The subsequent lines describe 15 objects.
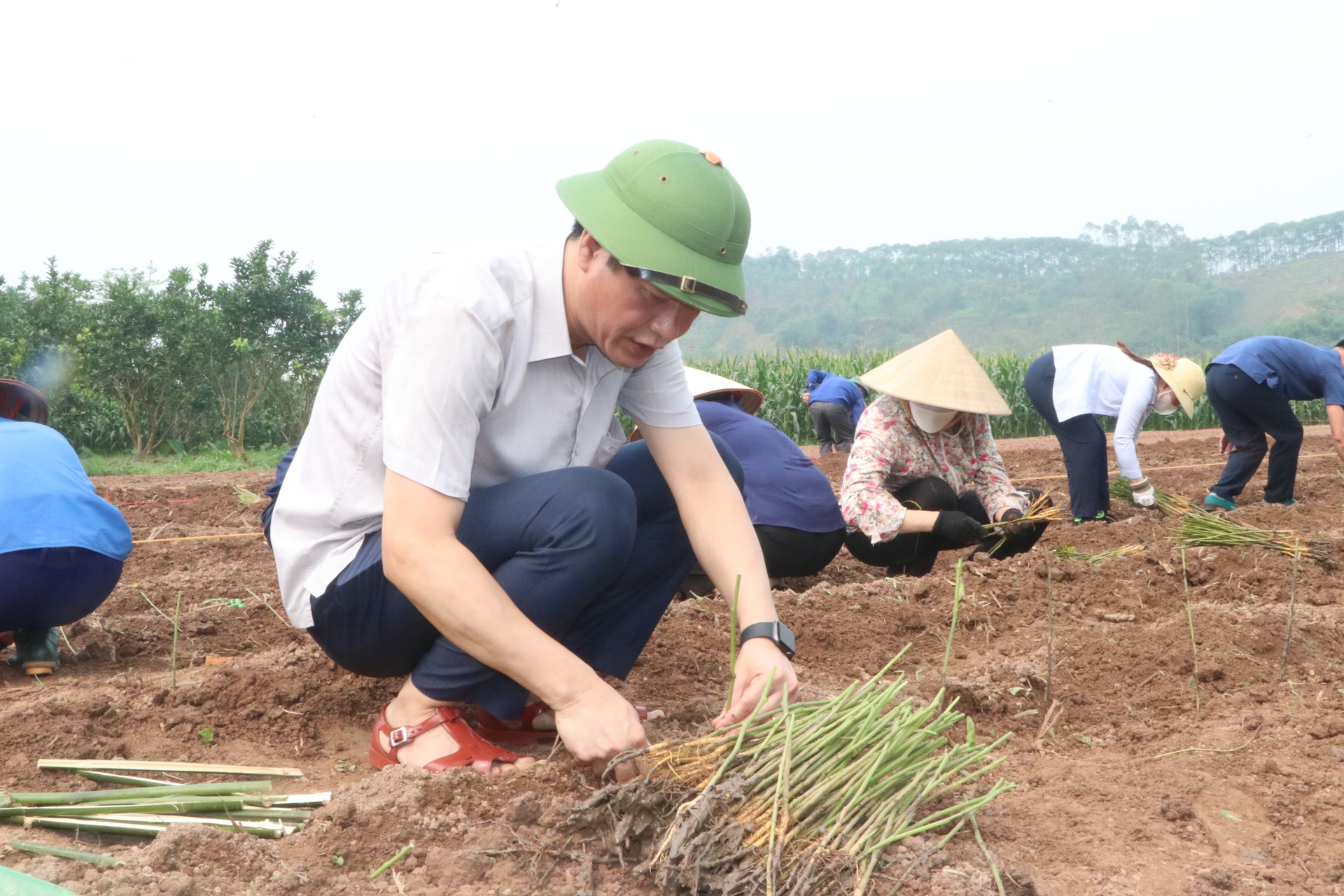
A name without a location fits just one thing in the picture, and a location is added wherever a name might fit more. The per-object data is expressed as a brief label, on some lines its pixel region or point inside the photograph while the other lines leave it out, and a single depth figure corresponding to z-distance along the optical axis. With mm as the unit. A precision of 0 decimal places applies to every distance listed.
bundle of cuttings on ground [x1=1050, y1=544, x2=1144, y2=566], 3979
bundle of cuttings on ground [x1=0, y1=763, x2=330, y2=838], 1561
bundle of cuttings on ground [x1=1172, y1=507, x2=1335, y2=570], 3887
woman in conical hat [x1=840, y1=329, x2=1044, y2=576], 3650
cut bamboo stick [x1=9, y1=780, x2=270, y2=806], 1593
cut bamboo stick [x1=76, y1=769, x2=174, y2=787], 1761
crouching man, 1593
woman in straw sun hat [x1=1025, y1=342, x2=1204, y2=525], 5477
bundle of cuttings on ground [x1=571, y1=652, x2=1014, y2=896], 1381
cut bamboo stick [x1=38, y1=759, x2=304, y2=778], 1798
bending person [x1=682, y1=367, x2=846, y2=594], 3600
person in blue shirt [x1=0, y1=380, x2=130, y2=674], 2494
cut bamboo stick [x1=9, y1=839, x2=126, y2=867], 1402
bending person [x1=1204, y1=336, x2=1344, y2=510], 6082
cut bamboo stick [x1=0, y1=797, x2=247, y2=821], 1576
